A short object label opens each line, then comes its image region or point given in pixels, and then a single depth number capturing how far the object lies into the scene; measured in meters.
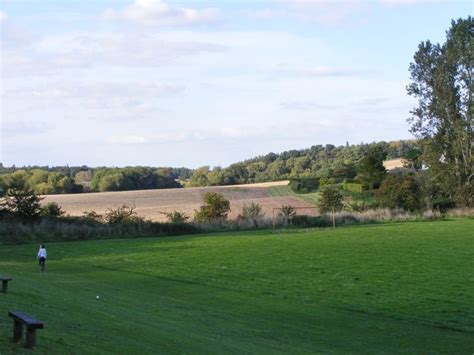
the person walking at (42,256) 30.12
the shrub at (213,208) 69.12
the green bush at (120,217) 60.28
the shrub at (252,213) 62.12
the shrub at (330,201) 72.44
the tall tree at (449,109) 69.19
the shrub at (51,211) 58.62
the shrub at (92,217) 58.19
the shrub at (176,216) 67.18
